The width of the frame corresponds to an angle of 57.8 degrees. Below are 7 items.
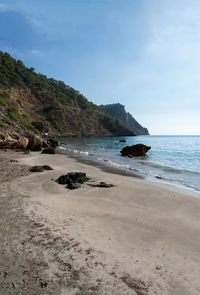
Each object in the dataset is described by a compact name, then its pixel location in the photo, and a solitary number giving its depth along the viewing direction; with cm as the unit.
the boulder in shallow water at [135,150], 2958
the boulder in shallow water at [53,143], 3751
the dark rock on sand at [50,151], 2483
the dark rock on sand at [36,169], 1241
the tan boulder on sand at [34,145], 2769
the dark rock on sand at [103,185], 965
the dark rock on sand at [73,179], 912
